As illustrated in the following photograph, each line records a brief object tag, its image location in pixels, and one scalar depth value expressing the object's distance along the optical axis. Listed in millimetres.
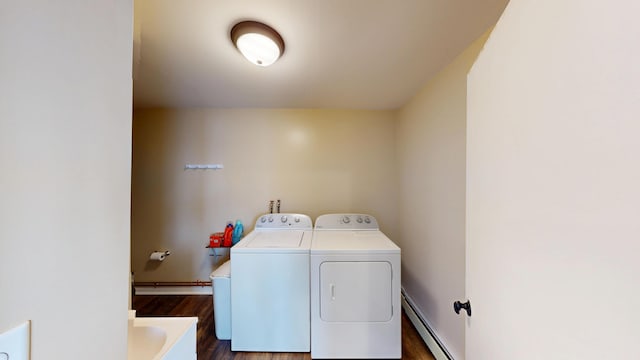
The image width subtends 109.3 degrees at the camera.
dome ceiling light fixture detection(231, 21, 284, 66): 1388
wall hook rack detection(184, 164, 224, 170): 2818
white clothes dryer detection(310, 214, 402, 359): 1742
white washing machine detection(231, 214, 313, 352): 1811
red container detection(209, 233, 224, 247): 2667
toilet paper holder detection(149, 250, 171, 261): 2691
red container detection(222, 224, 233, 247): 2643
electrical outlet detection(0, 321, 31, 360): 340
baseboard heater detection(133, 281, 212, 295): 2793
